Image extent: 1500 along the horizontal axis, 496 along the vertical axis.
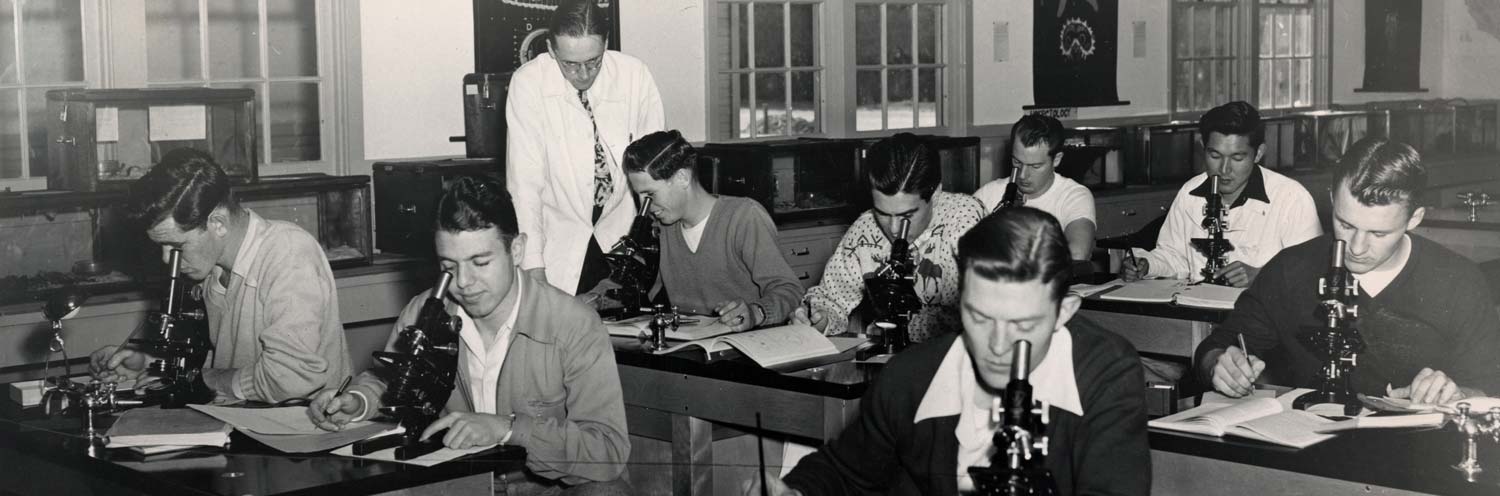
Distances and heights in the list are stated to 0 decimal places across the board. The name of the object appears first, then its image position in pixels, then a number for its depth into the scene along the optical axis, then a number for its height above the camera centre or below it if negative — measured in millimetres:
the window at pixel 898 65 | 8219 +482
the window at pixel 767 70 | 7469 +426
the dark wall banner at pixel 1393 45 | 11625 +767
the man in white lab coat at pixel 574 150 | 4754 +11
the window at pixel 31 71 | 5242 +338
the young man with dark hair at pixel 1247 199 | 5000 -204
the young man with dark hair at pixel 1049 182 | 5340 -142
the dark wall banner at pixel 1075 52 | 9164 +600
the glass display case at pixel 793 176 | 6719 -127
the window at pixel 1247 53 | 10328 +668
